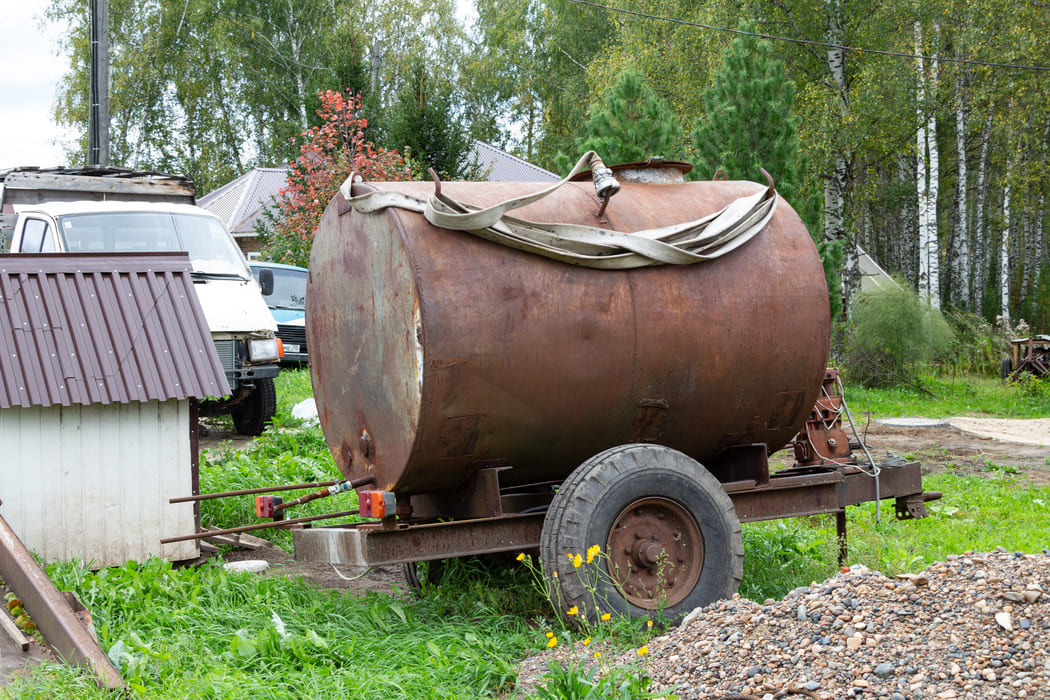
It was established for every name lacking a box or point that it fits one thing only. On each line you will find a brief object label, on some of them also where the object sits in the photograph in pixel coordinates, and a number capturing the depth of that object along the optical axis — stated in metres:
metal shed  5.66
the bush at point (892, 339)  16.67
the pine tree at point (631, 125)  13.70
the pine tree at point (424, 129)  22.19
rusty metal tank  4.50
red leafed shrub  19.75
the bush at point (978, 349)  19.42
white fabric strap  4.53
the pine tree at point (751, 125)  13.91
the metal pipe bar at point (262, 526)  4.80
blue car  16.18
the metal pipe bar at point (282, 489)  5.01
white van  9.80
